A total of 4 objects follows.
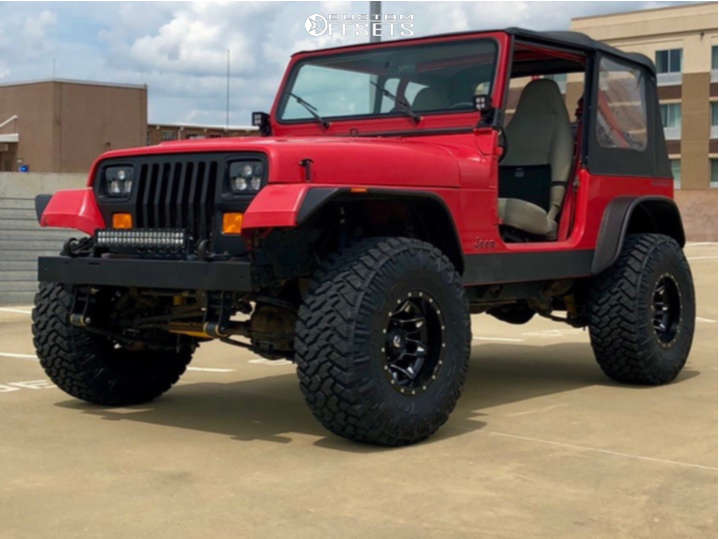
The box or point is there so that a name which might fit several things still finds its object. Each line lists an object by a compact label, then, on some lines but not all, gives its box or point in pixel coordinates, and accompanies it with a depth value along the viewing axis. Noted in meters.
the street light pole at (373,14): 11.19
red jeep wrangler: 5.38
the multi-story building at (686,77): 49.75
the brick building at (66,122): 32.56
